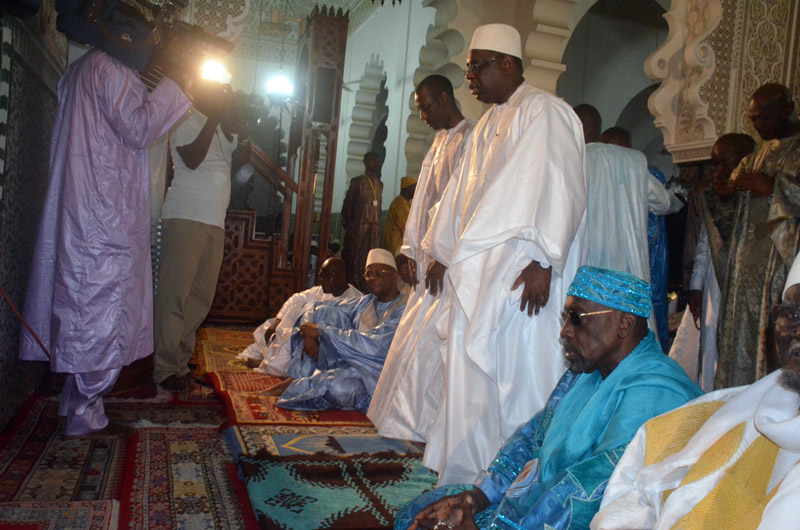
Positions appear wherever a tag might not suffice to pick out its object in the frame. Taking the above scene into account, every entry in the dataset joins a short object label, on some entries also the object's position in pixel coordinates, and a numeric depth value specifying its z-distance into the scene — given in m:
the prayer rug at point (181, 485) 2.49
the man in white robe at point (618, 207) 3.87
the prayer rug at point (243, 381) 4.63
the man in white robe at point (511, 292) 2.90
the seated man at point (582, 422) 1.68
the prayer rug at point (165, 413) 3.72
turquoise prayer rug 2.52
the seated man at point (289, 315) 5.32
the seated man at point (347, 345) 4.28
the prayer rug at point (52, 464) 2.66
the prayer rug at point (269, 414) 3.83
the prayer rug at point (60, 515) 2.36
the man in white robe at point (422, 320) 3.59
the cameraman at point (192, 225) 4.52
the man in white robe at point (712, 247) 4.13
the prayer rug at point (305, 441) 3.33
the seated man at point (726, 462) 1.25
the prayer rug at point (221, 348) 5.45
